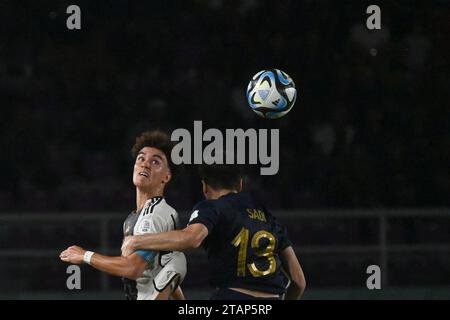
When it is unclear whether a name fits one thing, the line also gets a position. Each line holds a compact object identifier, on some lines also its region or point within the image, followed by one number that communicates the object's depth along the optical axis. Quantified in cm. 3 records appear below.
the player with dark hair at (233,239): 1134
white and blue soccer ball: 1546
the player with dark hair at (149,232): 1117
